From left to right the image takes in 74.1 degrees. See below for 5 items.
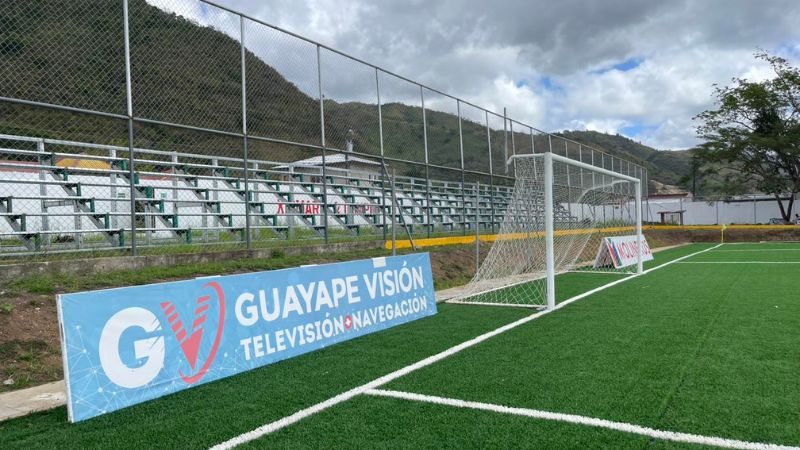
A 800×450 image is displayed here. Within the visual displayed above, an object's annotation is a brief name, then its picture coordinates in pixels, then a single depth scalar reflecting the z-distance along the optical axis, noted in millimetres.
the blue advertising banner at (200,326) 3719
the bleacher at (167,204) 7973
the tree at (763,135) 36781
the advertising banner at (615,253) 13094
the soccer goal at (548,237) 8898
